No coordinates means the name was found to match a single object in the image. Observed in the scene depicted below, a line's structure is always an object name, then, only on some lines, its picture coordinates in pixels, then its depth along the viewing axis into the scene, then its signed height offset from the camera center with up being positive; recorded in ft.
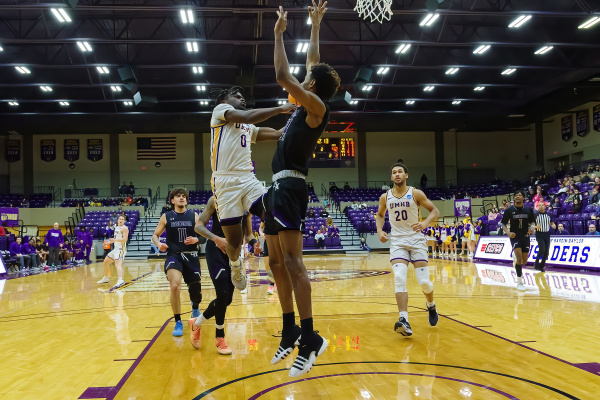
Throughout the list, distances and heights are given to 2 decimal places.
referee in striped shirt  40.68 -3.11
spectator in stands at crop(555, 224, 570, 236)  50.36 -3.25
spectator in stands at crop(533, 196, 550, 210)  65.36 -0.22
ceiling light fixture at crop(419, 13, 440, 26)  55.27 +21.14
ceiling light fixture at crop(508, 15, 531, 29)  57.37 +21.74
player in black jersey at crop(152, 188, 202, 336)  19.22 -1.71
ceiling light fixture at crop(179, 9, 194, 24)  53.08 +21.51
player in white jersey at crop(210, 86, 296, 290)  14.23 +0.85
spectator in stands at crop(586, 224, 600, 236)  44.86 -2.87
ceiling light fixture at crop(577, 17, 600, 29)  57.53 +21.42
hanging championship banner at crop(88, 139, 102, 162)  110.83 +14.05
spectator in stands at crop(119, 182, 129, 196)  104.88 +4.47
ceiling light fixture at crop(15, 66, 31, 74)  69.85 +20.84
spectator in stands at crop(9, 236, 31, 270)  57.11 -4.75
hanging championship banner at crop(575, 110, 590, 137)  95.45 +15.34
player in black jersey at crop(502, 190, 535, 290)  31.94 -1.69
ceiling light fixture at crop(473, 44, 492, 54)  65.42 +21.04
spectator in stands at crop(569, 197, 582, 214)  55.83 -0.87
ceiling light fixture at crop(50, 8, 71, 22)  50.95 +21.05
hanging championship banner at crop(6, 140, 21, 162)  108.37 +13.98
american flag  112.06 +14.41
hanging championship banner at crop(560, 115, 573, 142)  100.92 +15.31
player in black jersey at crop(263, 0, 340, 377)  11.33 +0.11
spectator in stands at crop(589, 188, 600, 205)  56.12 +0.23
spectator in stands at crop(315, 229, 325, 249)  82.48 -5.82
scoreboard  110.73 +11.93
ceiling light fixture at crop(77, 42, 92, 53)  60.84 +20.93
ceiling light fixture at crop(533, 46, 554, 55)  66.69 +21.08
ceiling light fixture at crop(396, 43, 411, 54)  64.15 +20.90
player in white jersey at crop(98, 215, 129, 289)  39.91 -3.51
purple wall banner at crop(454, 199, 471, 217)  99.65 -1.00
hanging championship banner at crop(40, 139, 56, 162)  110.22 +14.32
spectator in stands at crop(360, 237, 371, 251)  86.22 -7.22
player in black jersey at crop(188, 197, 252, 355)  16.46 -2.63
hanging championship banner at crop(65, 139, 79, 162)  110.52 +14.03
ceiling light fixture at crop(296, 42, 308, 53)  62.75 +20.94
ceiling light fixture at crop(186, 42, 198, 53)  61.61 +20.89
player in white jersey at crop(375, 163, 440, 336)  19.11 -1.20
